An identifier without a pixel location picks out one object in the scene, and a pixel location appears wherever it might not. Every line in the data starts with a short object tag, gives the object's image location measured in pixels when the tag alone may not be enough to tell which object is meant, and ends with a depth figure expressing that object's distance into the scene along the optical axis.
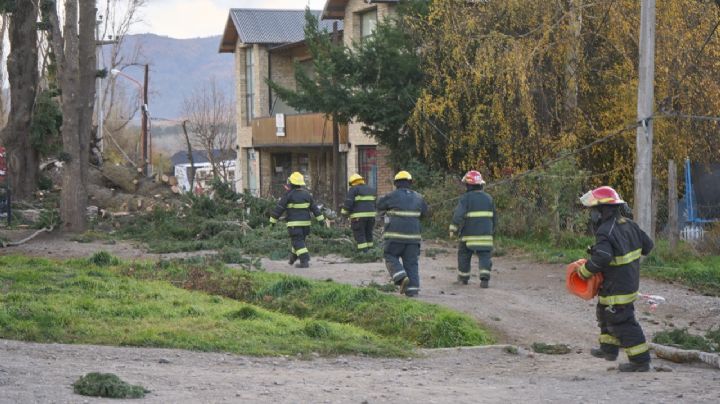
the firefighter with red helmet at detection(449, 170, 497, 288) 16.67
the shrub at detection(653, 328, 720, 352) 11.99
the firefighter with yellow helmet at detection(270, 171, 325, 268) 19.42
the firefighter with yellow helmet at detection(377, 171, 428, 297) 15.77
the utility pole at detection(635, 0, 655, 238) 18.58
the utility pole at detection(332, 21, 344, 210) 34.94
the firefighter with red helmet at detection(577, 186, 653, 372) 10.70
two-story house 39.53
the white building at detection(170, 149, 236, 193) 62.72
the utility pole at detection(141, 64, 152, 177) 50.03
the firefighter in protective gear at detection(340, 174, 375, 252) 19.97
